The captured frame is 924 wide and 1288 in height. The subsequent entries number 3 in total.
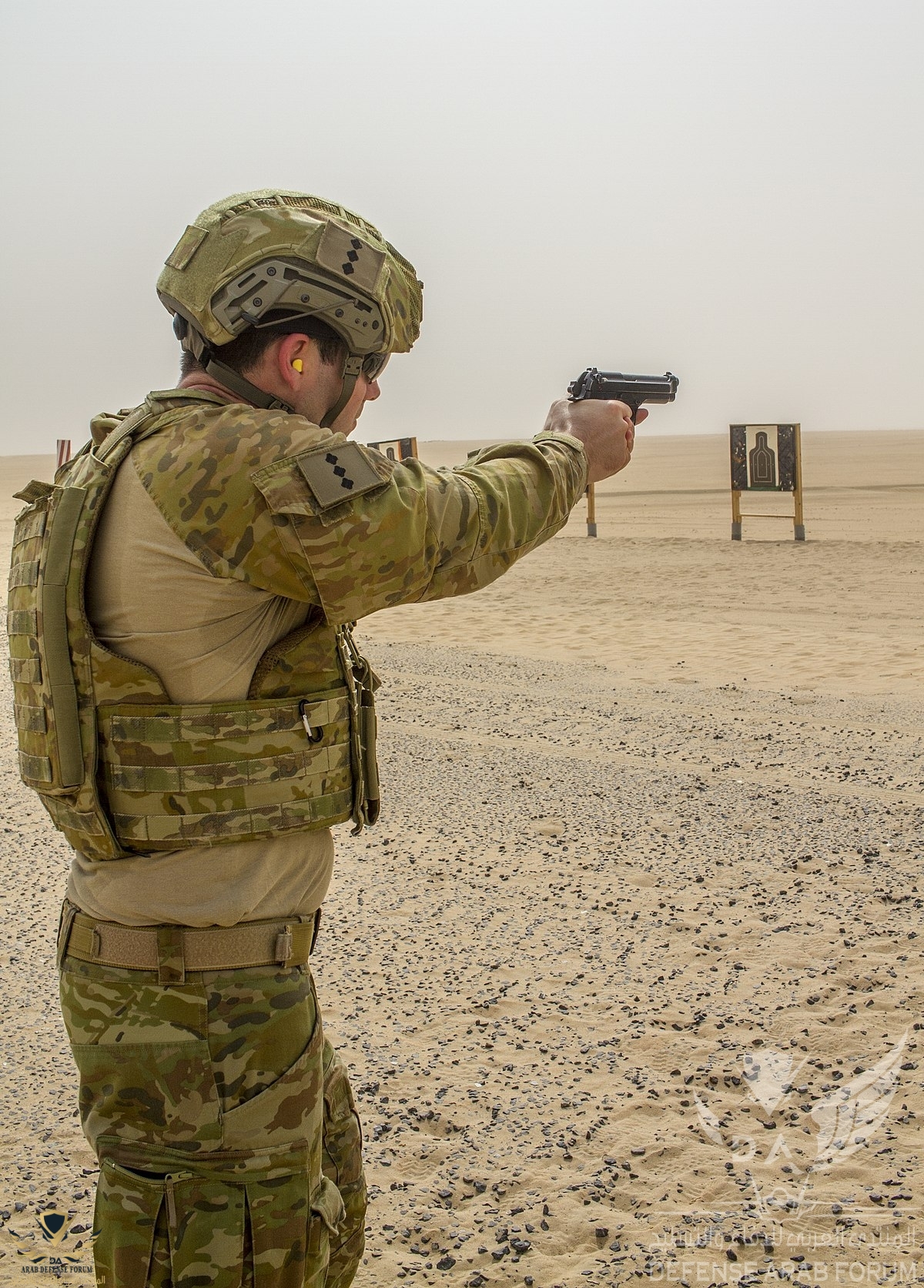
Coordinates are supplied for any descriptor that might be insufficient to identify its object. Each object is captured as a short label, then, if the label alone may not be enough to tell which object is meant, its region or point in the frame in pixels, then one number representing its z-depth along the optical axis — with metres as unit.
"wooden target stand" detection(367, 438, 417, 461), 17.53
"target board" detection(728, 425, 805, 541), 17.78
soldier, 1.63
